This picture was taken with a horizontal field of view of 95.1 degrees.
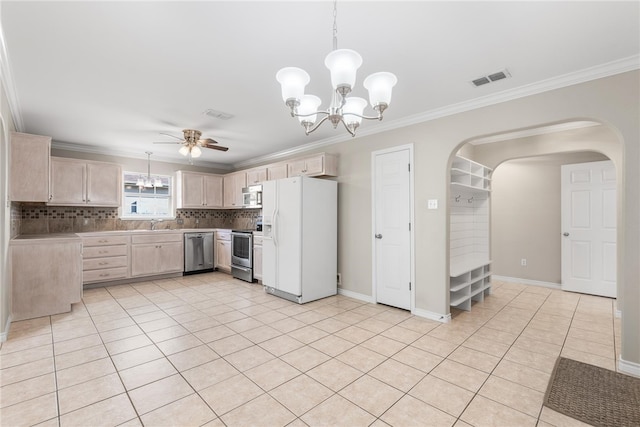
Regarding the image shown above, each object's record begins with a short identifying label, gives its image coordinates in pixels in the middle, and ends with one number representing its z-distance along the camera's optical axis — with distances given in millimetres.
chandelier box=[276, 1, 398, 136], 1569
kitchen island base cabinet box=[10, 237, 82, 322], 3439
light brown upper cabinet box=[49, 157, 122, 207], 4918
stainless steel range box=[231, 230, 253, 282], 5395
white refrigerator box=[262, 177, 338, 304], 4141
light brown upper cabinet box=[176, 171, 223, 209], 6320
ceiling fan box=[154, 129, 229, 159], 4309
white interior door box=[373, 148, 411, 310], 3807
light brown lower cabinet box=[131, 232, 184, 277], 5359
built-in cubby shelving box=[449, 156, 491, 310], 3893
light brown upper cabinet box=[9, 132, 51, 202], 3518
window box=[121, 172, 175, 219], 5938
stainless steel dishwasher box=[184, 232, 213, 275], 6000
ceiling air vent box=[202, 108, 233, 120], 3605
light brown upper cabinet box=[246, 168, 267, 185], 5684
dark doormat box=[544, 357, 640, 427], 1846
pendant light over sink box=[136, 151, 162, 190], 5934
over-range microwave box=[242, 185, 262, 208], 5785
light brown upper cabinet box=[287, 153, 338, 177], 4492
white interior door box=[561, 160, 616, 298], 4395
